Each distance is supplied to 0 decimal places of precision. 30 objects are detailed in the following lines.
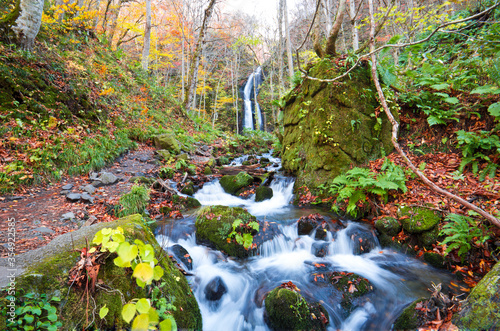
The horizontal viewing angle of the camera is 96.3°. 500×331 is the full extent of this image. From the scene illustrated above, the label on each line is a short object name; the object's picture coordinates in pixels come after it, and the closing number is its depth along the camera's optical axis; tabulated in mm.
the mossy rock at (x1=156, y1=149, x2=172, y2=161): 9133
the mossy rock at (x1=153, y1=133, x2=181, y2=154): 10023
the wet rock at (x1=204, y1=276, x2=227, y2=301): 3826
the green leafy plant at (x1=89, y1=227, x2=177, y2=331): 1323
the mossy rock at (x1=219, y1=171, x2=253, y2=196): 7926
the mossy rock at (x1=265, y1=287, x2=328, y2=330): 2986
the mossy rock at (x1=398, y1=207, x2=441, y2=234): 4297
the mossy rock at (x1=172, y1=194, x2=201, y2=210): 6348
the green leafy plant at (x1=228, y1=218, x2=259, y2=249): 4805
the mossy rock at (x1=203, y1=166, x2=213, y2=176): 9094
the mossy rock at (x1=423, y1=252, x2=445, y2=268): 3980
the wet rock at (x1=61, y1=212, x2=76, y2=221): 4387
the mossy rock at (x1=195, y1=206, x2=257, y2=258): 4766
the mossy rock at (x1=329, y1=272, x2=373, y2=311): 3475
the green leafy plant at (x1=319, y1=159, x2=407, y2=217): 5031
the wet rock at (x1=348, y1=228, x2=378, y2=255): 4754
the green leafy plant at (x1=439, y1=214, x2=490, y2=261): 3619
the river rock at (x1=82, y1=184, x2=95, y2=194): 5484
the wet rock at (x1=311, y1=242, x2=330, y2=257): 4688
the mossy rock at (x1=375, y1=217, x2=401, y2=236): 4679
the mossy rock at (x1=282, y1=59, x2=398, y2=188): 6469
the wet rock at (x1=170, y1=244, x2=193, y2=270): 4243
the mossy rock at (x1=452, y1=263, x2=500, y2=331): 2301
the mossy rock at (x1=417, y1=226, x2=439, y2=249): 4215
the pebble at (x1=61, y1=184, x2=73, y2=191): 5320
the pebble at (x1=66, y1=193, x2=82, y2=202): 5000
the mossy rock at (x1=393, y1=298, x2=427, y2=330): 2760
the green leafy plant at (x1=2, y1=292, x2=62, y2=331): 1434
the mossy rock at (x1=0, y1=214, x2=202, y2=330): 1712
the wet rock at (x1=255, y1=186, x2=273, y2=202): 7273
